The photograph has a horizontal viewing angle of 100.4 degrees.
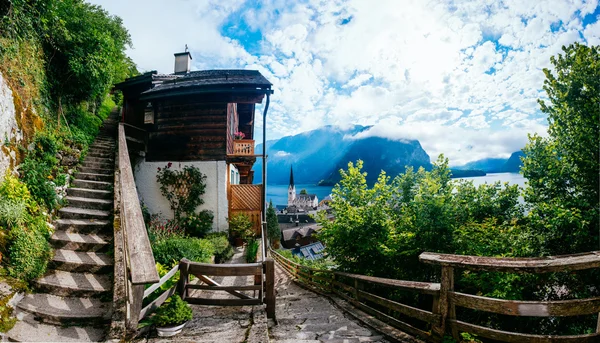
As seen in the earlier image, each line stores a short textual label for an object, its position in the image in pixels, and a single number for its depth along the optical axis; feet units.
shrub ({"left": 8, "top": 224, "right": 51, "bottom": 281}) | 12.44
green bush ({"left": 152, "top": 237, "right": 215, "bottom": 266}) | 21.03
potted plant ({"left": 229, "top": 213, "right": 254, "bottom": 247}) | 34.78
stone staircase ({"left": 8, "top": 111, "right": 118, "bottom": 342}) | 10.37
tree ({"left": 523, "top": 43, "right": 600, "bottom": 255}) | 20.24
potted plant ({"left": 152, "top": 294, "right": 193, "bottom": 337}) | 10.29
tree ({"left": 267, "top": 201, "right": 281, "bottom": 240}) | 89.40
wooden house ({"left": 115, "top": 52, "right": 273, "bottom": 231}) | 34.53
